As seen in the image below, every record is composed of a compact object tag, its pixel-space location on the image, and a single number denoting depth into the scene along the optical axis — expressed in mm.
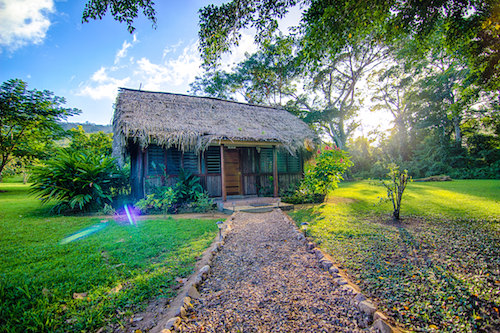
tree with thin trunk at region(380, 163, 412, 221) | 5243
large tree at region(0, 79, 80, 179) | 12820
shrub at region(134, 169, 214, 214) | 7172
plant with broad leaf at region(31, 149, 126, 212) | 6895
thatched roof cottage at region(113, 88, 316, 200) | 8133
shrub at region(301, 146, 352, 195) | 7875
